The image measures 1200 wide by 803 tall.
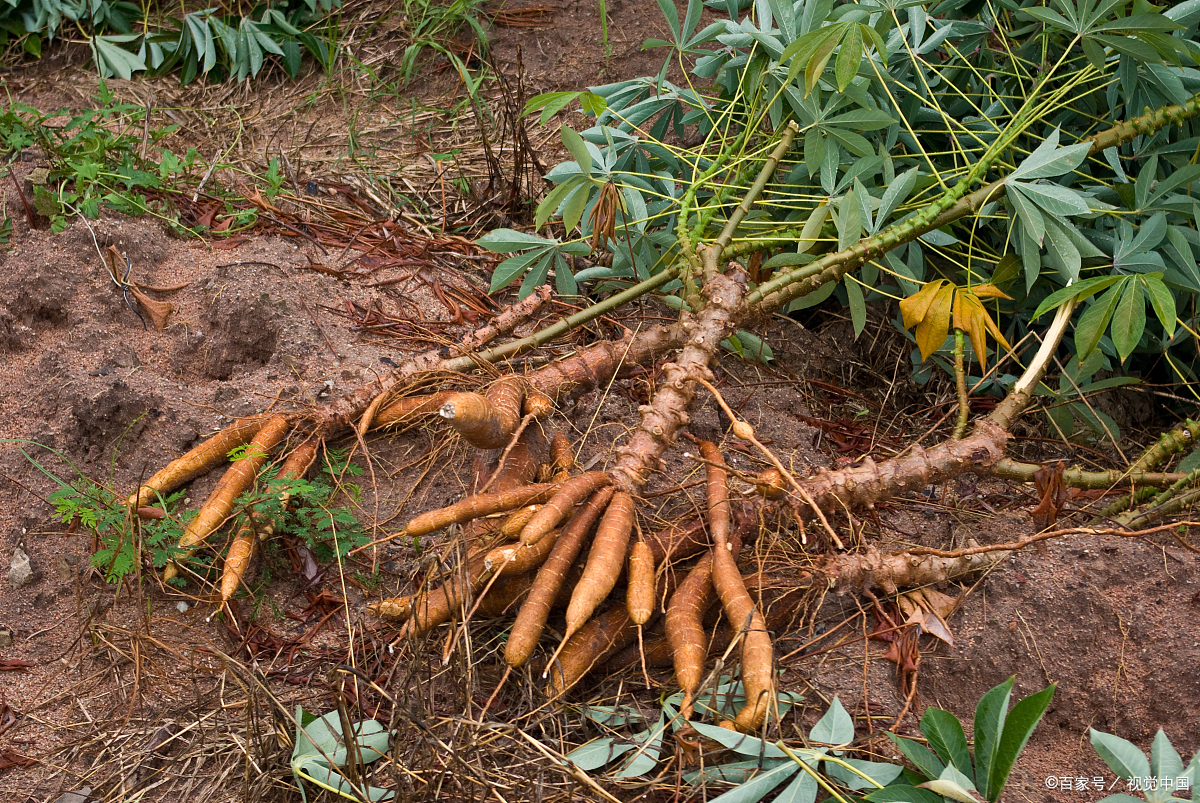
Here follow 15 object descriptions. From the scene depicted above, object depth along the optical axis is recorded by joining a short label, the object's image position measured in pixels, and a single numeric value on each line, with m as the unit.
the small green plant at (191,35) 3.47
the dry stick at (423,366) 1.92
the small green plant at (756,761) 1.26
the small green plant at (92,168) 2.46
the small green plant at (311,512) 1.69
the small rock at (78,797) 1.37
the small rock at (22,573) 1.70
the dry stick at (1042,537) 1.50
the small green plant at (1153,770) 1.17
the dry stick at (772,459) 1.47
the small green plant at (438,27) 3.33
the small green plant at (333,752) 1.27
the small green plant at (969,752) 1.23
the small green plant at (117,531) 1.61
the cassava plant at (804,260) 1.57
